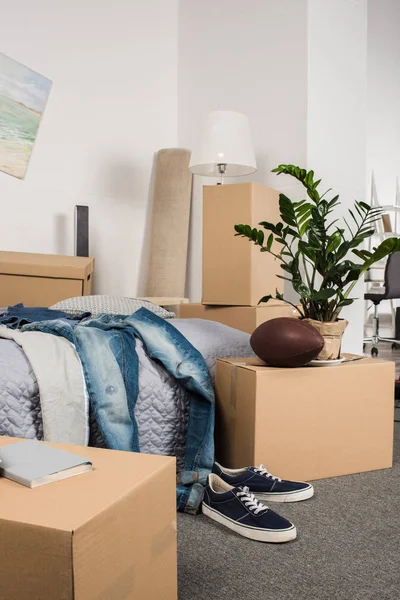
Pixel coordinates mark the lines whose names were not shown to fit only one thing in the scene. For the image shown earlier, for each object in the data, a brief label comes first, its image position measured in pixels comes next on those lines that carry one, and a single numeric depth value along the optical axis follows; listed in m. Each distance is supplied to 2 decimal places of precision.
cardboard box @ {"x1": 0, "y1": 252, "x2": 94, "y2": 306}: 2.97
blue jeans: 1.53
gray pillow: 2.30
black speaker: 3.47
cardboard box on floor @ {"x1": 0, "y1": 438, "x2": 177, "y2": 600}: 0.69
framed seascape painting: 3.35
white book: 0.83
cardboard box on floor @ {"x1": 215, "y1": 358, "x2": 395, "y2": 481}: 1.66
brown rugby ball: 1.67
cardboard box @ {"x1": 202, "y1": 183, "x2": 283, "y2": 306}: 2.61
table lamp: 3.11
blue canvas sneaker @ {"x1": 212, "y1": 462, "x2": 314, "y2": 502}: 1.54
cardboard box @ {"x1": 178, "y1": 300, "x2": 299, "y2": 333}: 2.55
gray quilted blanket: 1.48
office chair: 4.76
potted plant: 1.82
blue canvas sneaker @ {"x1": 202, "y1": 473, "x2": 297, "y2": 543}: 1.31
